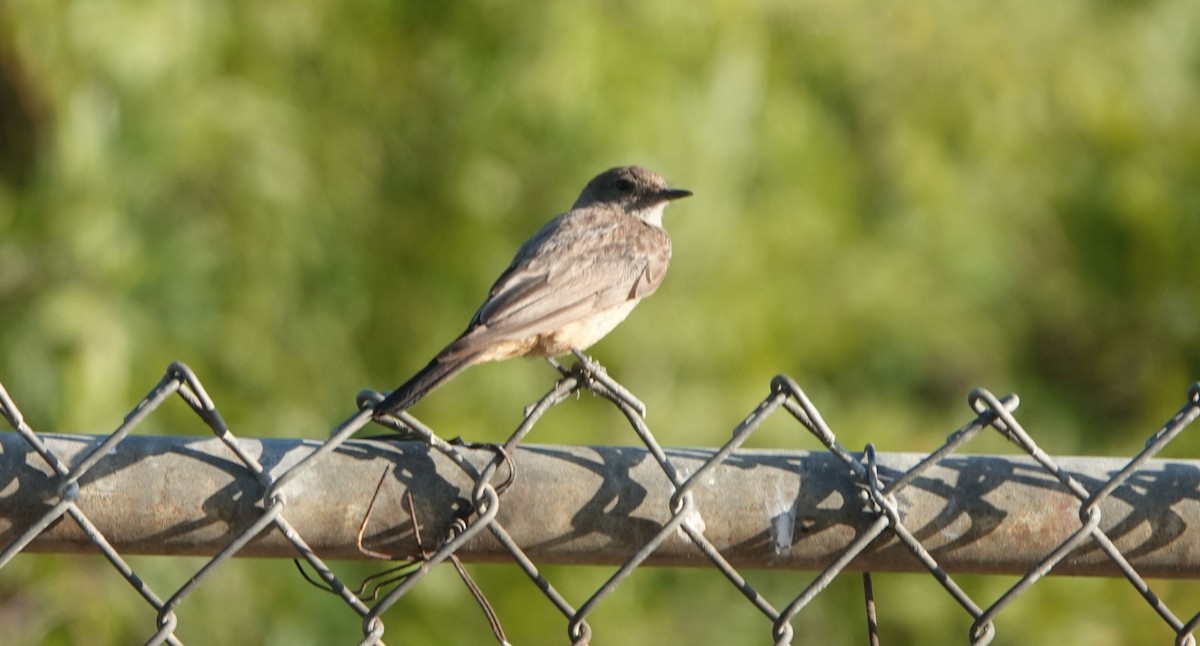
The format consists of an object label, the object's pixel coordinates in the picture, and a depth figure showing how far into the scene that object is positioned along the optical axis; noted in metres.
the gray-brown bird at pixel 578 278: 8.50
